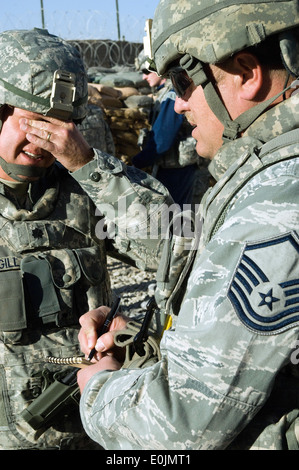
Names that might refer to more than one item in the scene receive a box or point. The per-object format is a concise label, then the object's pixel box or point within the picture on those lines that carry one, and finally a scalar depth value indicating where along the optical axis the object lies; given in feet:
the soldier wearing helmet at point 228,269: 4.71
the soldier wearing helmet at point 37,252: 9.60
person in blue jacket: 24.54
